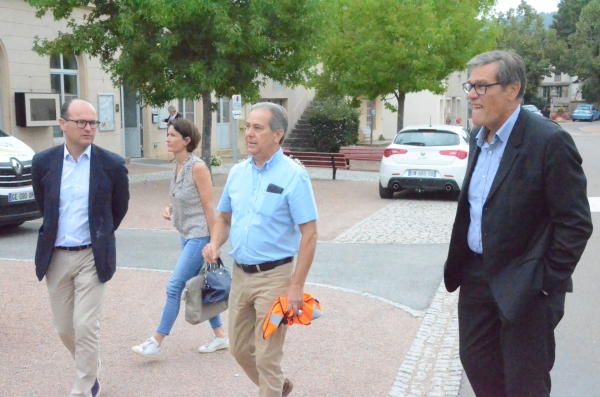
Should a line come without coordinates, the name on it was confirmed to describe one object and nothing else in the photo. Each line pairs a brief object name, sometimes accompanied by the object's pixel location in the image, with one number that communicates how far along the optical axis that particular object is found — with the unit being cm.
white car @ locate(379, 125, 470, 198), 1505
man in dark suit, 312
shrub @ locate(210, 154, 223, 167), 2120
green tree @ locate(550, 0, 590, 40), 9188
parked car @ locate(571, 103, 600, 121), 7544
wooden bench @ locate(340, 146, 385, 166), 2198
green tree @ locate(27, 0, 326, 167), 1503
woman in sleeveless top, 532
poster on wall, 2161
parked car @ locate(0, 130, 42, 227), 1019
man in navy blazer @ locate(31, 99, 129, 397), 434
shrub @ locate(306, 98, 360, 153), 2947
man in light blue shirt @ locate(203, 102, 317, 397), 390
